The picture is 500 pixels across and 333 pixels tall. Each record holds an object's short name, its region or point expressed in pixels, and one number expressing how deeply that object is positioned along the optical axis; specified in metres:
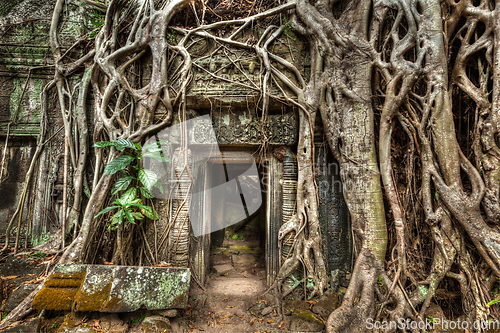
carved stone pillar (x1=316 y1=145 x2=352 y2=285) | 2.55
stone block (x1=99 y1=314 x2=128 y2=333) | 1.84
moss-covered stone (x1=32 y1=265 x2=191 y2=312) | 1.87
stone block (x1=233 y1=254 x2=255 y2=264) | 4.06
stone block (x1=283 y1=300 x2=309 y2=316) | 2.33
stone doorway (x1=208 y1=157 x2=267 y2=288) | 3.50
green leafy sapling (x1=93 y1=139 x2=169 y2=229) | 2.26
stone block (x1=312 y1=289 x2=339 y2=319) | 2.28
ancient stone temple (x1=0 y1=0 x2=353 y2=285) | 2.61
